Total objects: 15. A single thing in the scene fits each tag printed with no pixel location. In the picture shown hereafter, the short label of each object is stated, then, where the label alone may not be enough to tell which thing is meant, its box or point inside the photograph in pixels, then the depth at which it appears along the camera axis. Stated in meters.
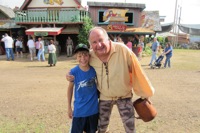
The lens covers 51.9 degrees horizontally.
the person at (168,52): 11.32
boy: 2.54
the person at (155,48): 11.76
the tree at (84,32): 15.74
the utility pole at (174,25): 32.47
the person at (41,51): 13.71
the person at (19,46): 16.07
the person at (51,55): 11.23
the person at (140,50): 15.12
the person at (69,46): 16.50
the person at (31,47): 14.39
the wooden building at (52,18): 16.03
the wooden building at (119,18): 17.42
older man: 2.44
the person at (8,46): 13.50
